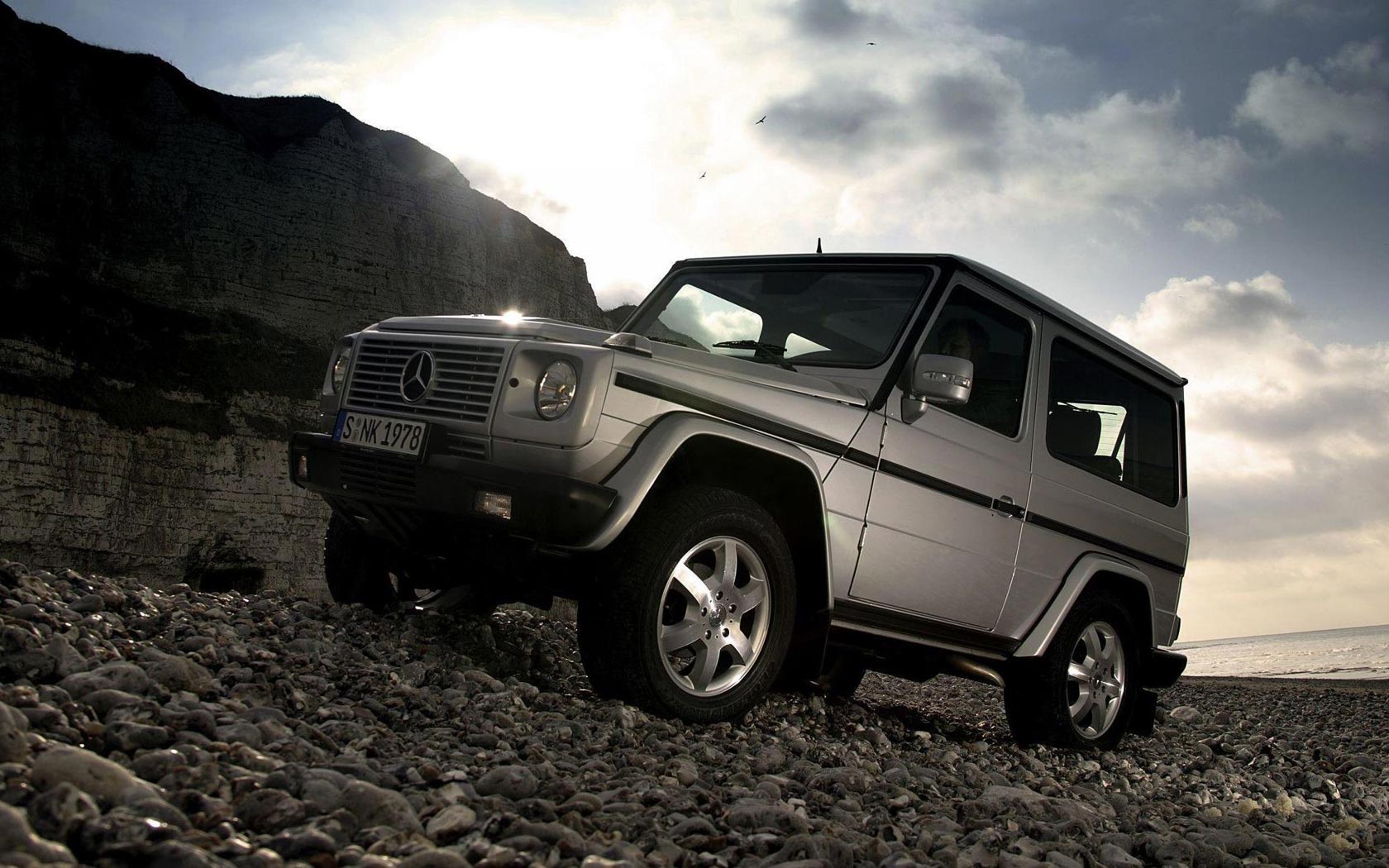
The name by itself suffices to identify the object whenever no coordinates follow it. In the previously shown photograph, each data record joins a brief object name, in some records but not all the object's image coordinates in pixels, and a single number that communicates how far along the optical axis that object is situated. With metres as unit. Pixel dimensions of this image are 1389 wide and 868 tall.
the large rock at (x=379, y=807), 2.48
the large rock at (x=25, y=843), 1.92
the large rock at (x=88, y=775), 2.25
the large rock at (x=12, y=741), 2.38
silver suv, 3.87
